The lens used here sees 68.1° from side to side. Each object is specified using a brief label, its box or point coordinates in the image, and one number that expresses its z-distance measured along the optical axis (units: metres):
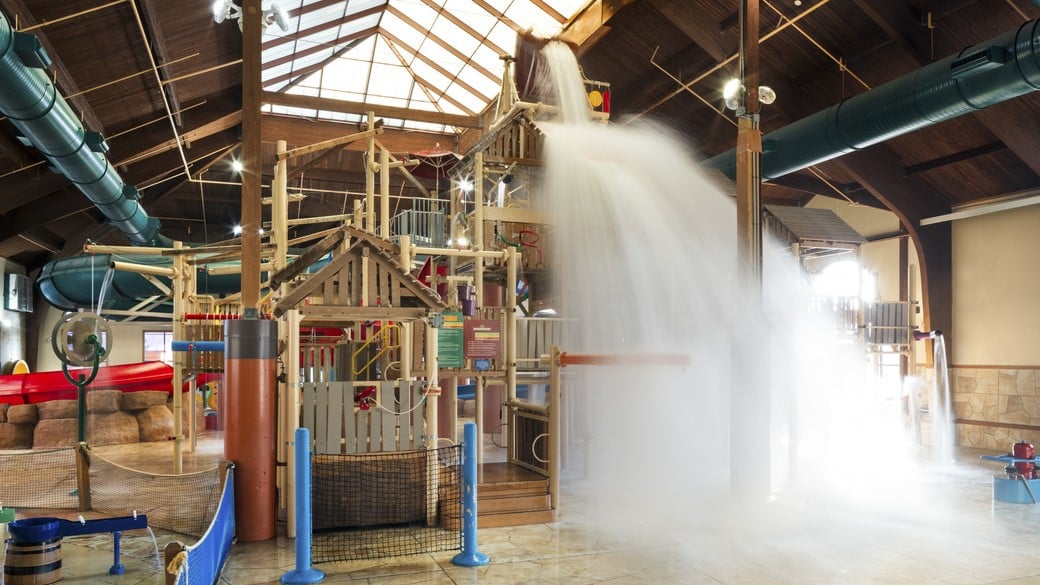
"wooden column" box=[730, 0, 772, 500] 10.25
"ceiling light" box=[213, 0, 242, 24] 9.68
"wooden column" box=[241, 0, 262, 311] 9.27
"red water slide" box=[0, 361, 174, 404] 17.28
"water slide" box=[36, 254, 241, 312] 22.05
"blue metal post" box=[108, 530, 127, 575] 7.27
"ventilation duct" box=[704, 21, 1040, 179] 10.05
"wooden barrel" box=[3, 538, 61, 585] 6.34
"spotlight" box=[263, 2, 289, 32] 9.98
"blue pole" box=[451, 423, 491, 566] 7.66
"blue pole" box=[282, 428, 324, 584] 6.98
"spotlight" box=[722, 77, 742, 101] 10.66
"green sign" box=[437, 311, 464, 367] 10.48
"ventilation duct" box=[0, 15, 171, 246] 8.22
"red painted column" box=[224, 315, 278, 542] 8.48
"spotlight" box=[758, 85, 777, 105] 10.50
